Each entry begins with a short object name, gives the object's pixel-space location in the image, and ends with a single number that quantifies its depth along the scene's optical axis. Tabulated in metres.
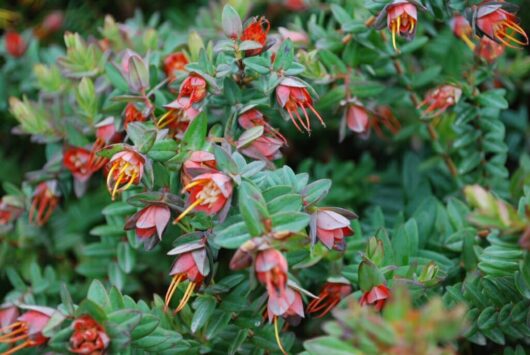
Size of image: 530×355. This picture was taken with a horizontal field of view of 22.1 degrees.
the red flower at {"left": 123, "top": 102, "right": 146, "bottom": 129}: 0.49
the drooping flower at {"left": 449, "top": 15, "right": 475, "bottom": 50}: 0.54
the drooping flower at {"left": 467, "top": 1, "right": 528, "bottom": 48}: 0.48
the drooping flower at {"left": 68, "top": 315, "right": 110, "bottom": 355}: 0.43
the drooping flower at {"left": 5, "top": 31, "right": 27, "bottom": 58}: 0.59
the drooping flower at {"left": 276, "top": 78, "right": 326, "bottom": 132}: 0.47
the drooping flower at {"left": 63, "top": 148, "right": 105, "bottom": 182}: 0.52
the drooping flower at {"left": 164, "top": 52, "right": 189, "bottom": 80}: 0.53
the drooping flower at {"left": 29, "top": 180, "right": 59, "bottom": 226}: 0.53
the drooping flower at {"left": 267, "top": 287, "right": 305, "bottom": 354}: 0.43
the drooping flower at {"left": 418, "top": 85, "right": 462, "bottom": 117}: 0.52
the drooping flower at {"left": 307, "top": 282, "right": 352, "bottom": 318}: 0.49
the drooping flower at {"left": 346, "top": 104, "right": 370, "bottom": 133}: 0.51
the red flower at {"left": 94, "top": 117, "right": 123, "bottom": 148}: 0.51
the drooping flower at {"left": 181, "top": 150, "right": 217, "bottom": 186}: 0.45
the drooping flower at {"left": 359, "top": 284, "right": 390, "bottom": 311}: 0.46
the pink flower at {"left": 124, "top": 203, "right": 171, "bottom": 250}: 0.45
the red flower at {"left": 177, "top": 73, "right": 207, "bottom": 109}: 0.47
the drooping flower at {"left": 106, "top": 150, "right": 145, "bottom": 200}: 0.45
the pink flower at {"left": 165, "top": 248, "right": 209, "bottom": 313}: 0.45
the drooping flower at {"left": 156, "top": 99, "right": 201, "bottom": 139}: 0.48
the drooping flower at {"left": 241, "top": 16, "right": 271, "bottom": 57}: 0.47
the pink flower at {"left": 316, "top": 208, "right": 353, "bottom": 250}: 0.45
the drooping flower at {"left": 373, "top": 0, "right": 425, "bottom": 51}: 0.48
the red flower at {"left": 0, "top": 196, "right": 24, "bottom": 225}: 0.54
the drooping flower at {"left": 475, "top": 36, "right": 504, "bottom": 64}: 0.53
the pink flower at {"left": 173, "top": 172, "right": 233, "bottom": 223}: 0.44
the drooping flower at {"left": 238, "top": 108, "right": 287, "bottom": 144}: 0.48
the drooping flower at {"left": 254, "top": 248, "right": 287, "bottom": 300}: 0.42
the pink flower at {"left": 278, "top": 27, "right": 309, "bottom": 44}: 0.53
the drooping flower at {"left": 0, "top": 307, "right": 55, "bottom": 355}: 0.45
